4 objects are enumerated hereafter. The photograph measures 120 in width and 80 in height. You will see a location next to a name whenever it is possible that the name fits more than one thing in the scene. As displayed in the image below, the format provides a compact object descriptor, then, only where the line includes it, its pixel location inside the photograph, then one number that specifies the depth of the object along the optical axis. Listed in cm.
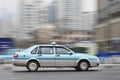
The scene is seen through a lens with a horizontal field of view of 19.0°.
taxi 1845
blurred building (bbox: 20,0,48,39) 9932
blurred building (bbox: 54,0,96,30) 10475
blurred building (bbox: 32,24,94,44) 10631
